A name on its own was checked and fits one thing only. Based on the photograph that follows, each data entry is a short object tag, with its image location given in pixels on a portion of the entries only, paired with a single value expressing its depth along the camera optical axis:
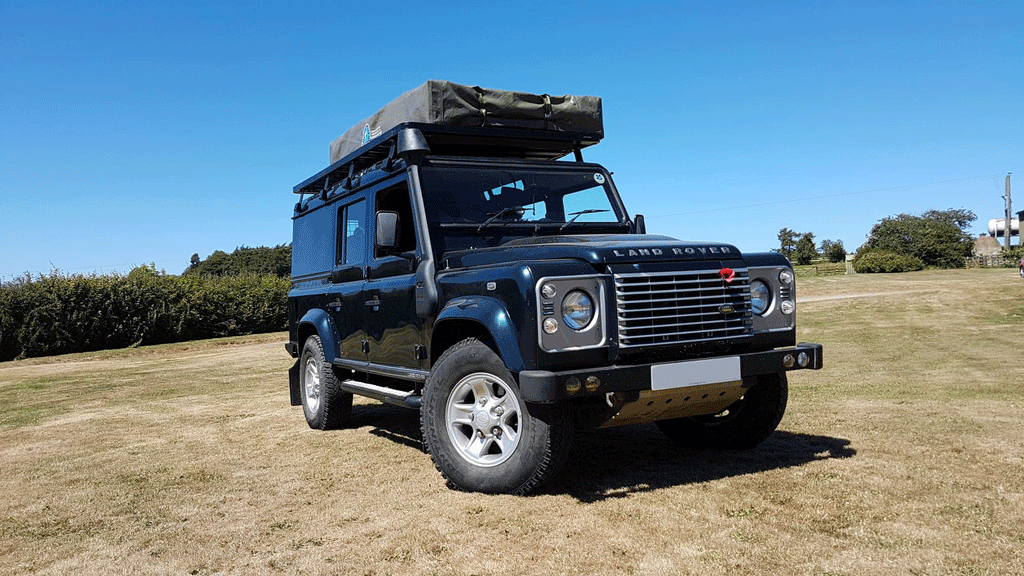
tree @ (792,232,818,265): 70.50
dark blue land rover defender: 4.71
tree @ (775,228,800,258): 73.38
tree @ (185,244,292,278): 89.06
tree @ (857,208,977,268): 54.00
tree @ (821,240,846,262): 69.12
